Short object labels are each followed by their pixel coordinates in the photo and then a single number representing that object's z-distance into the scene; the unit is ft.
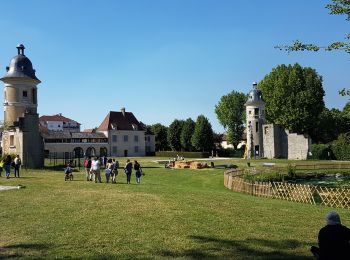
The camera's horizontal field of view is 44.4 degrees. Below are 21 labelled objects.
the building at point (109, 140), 278.87
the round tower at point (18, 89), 163.12
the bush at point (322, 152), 220.94
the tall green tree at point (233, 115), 324.39
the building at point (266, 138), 232.12
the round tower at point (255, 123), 251.80
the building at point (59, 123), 496.02
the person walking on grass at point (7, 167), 104.78
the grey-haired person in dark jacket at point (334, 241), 23.02
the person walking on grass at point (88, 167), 101.60
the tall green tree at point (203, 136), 307.58
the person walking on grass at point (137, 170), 97.71
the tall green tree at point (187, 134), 323.78
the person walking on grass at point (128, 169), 96.37
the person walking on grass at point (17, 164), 108.33
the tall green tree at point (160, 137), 353.72
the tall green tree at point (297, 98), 234.99
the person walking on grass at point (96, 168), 94.07
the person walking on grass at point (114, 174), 97.44
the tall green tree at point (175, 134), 336.49
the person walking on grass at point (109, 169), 95.04
